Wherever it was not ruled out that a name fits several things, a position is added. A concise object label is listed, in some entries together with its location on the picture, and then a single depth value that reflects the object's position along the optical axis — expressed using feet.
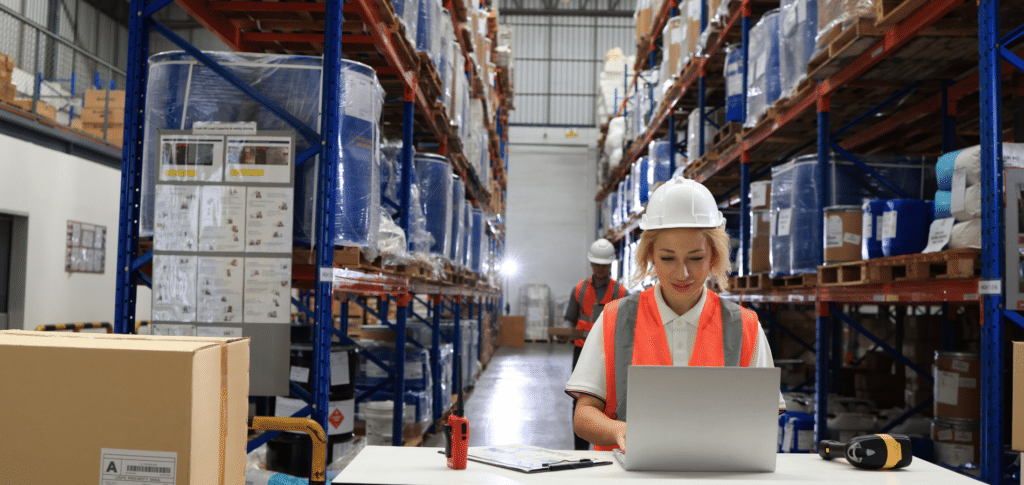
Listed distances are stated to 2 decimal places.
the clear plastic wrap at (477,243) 31.09
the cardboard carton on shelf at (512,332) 68.74
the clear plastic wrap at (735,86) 24.43
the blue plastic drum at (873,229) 15.29
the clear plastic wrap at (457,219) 24.25
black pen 6.61
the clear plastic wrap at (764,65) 20.56
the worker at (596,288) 20.27
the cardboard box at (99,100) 37.70
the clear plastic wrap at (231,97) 12.01
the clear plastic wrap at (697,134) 29.26
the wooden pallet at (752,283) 21.52
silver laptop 6.08
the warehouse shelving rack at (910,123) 11.59
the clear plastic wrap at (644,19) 42.22
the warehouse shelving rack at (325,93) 11.85
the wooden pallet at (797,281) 18.28
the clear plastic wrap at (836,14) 14.93
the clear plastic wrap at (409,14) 16.66
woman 8.27
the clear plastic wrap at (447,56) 22.39
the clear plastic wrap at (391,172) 18.25
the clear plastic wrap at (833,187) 18.06
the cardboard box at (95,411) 5.62
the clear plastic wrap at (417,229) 19.15
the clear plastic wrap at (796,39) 17.83
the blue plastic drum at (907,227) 14.58
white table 6.15
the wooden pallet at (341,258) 12.19
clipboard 6.59
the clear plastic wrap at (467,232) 27.86
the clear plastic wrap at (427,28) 19.27
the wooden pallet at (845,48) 14.85
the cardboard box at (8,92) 29.32
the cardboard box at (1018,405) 7.34
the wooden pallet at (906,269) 12.12
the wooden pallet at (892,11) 13.64
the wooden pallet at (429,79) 19.49
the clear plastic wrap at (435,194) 20.86
